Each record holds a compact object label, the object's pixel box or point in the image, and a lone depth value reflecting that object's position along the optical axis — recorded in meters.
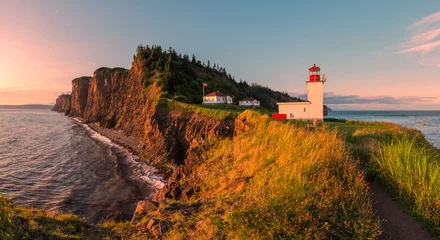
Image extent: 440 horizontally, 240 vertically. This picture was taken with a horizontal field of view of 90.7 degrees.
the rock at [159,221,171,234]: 6.41
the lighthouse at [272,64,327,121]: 27.30
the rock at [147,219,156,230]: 6.83
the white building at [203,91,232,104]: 52.50
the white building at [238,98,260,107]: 66.62
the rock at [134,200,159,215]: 8.82
